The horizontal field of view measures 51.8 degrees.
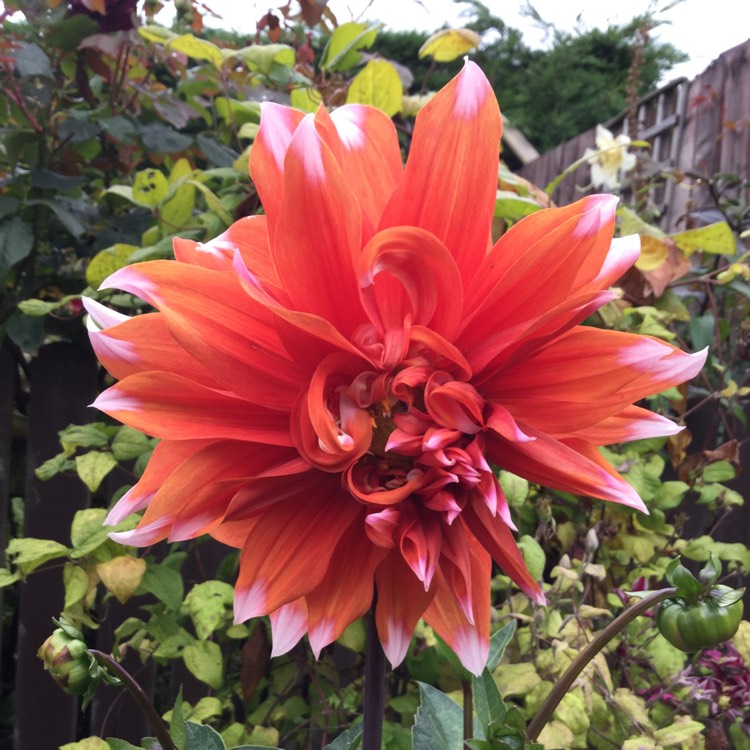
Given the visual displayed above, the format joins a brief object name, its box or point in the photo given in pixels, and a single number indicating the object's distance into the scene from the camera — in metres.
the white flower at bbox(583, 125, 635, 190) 1.93
